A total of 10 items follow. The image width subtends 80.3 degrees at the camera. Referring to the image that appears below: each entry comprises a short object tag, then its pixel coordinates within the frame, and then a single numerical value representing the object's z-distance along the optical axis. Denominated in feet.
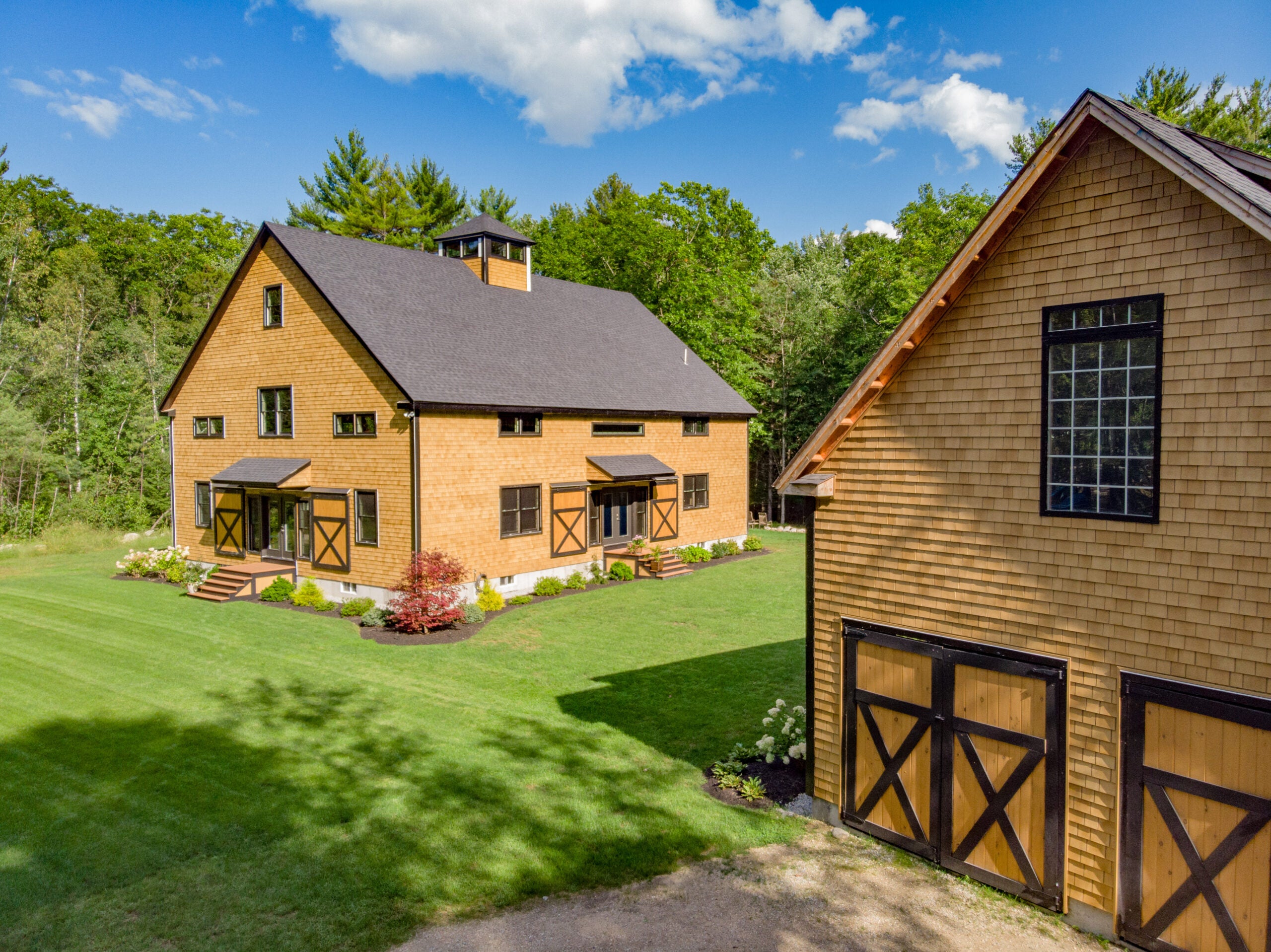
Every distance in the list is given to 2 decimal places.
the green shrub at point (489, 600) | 65.62
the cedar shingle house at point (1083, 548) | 20.45
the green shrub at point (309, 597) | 67.67
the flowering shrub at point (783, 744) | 33.94
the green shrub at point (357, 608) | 64.44
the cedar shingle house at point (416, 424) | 64.64
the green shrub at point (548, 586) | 71.61
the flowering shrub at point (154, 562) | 80.02
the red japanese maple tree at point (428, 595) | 58.44
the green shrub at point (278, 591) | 69.62
